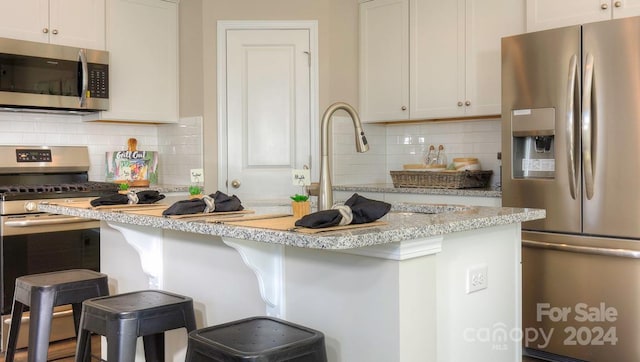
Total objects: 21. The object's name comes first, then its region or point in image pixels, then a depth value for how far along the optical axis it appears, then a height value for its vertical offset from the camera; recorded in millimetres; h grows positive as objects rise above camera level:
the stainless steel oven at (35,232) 3355 -381
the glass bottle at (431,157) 4410 +66
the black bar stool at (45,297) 2230 -506
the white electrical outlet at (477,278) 1905 -372
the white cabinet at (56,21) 3695 +967
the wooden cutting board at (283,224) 1477 -162
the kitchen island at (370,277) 1554 -361
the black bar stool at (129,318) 1804 -481
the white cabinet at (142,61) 4172 +787
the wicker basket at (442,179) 3738 -87
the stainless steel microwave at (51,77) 3672 +597
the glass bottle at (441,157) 4363 +65
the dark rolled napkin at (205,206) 1950 -132
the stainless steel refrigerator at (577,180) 2885 -78
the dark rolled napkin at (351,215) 1500 -129
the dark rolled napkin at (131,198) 2348 -126
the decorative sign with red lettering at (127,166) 4230 +13
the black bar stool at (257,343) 1453 -456
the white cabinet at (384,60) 4266 +788
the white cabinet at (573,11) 3145 +857
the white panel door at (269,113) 4293 +394
